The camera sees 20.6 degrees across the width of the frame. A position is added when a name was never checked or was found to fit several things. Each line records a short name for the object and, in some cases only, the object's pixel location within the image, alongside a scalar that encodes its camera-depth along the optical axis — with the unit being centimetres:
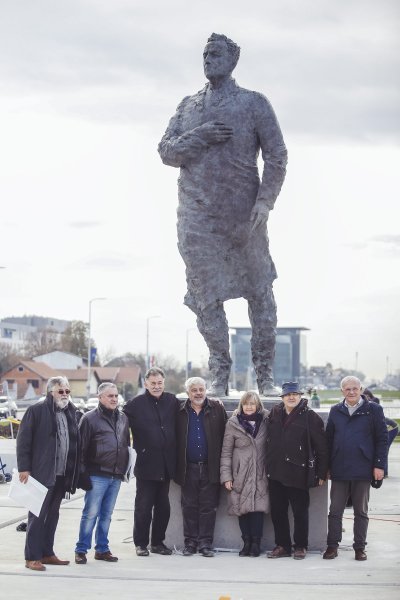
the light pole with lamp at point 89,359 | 6669
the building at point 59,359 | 11294
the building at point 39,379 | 9325
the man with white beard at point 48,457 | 894
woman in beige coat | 955
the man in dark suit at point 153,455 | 955
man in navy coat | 947
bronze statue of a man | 1057
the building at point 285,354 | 15325
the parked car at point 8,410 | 4340
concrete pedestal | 993
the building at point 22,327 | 15158
